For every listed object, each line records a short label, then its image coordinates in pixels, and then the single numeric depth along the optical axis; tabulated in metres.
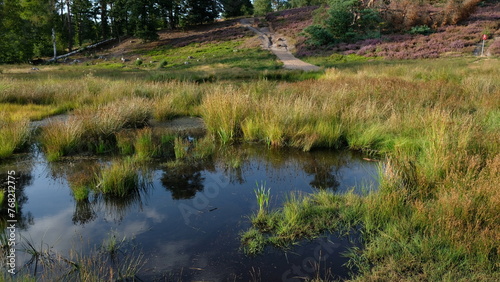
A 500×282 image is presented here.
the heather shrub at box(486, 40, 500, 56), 24.52
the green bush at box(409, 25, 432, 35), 32.34
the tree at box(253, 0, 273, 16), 58.69
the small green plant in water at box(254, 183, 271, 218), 4.14
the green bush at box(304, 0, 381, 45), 34.16
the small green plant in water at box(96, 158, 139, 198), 4.92
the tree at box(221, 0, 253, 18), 59.17
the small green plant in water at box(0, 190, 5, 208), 4.47
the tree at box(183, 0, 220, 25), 50.59
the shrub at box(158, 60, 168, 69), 30.50
